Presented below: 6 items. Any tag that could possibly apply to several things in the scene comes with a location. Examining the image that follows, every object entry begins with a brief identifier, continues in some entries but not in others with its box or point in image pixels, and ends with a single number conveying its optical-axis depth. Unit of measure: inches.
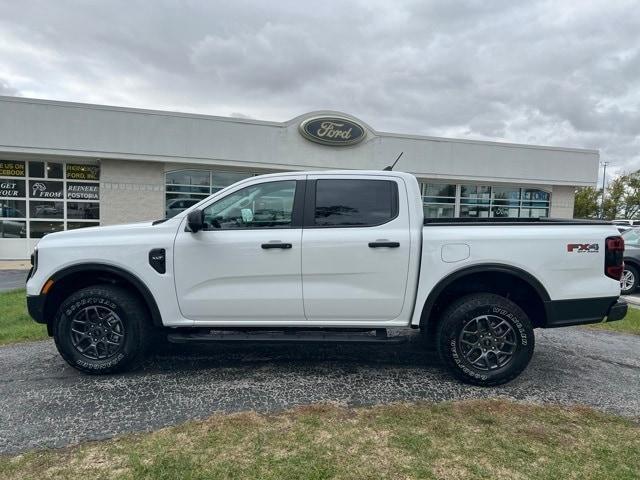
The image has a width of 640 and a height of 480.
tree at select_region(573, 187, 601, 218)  1834.4
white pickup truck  140.1
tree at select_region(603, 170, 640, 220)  1768.0
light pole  1762.7
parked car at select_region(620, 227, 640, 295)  352.5
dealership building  498.3
